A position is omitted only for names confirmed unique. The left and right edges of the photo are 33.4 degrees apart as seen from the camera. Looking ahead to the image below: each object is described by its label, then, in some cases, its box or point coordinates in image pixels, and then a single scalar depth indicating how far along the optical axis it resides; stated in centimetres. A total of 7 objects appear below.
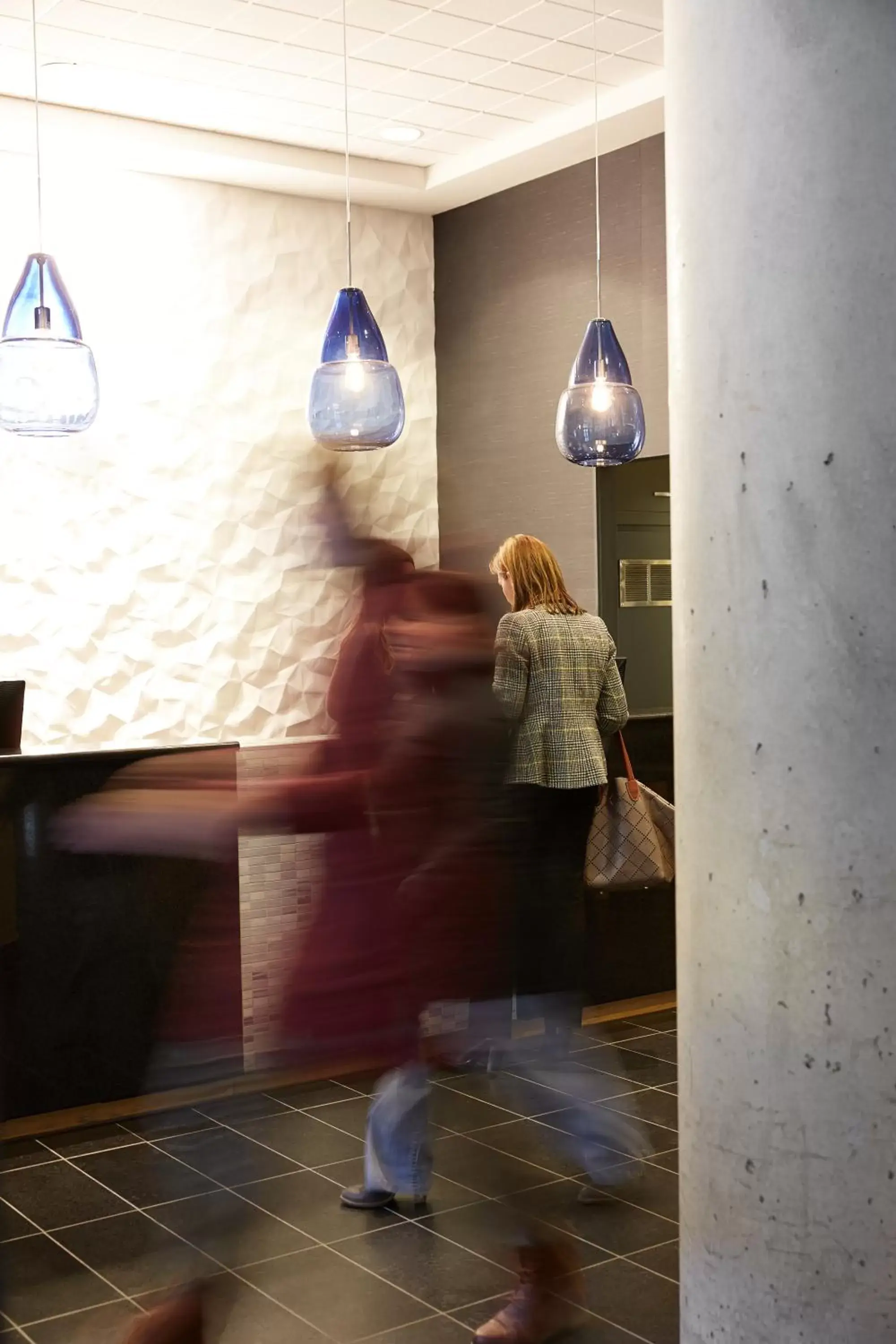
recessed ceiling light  611
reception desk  434
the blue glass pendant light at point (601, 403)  495
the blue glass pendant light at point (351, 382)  440
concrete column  215
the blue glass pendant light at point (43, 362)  409
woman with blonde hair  428
